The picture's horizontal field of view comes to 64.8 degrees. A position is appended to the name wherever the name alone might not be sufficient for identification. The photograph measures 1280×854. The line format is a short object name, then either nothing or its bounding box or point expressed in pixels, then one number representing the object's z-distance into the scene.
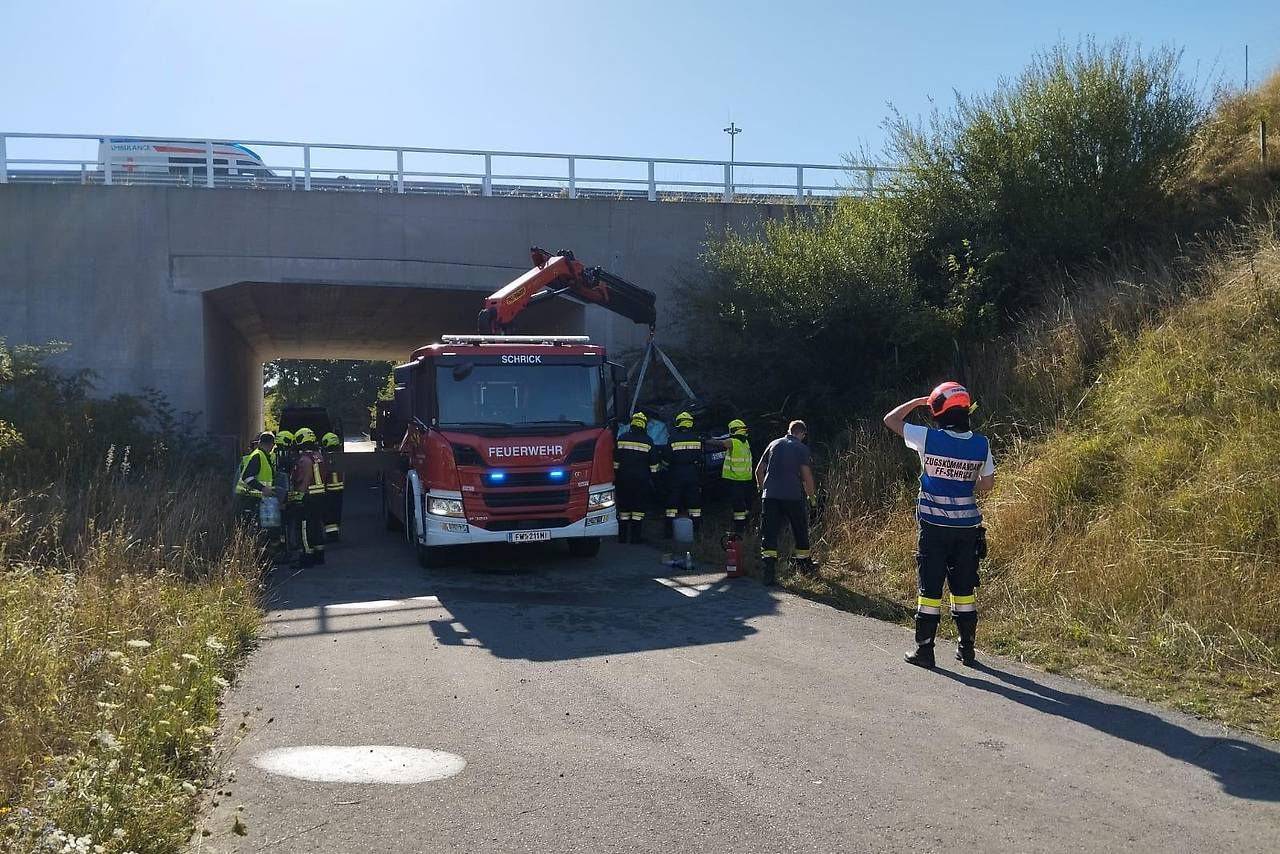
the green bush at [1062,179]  14.89
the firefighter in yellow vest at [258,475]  11.82
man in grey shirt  10.44
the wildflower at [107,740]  4.32
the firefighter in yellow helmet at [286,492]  12.14
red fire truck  11.12
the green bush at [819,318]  14.83
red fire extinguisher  10.90
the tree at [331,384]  67.69
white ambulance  18.33
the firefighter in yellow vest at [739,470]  12.73
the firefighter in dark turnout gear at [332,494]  12.61
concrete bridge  17.89
